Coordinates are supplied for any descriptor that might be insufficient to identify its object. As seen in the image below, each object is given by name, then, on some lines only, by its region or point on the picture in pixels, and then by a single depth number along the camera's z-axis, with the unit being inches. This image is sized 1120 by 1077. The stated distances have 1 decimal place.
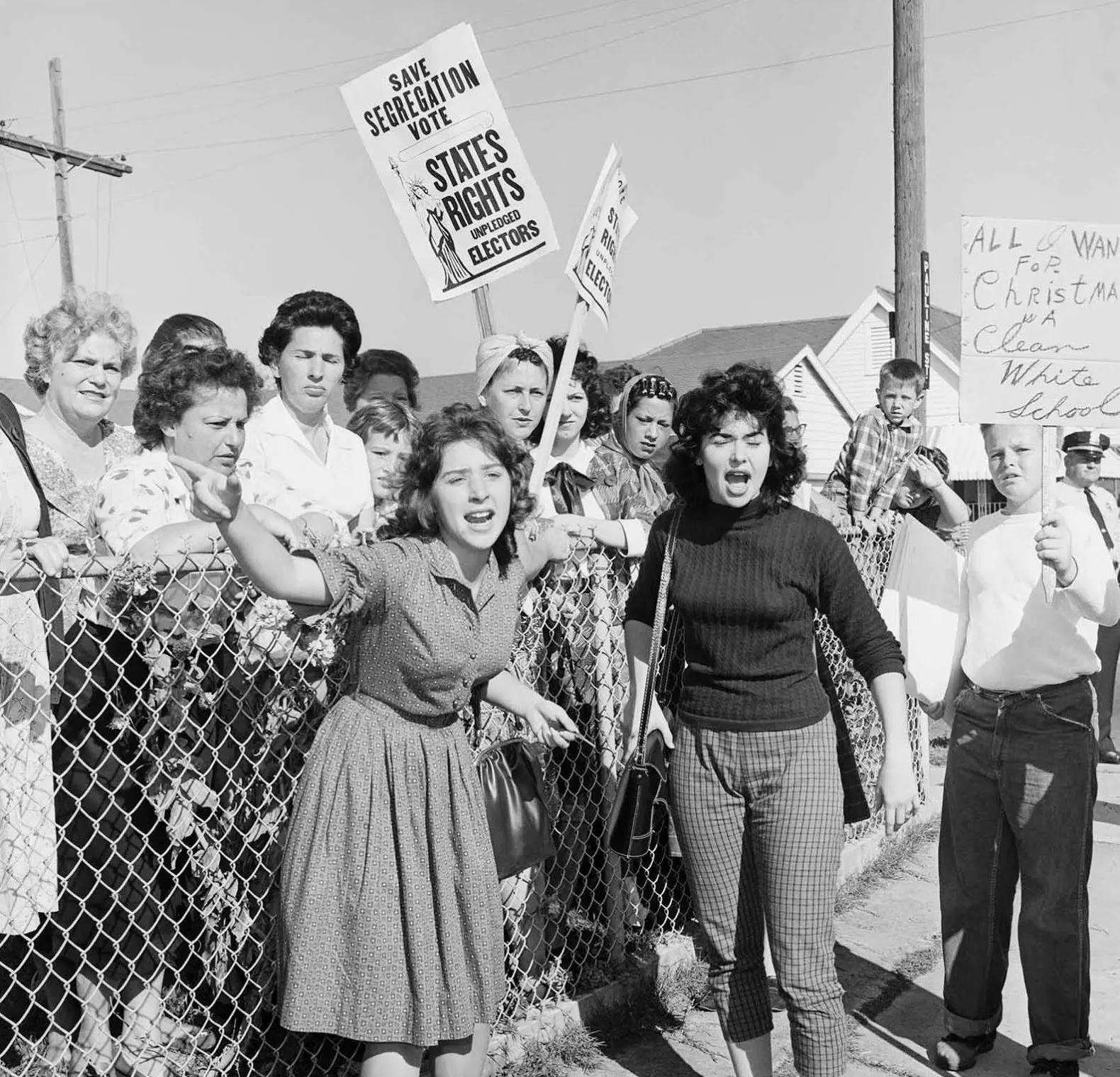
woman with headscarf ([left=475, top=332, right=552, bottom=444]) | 173.0
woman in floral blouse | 122.4
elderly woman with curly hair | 149.0
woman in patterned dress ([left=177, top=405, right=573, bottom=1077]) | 107.1
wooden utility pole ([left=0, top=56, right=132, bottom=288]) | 952.9
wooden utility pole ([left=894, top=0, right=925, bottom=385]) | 391.9
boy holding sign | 142.1
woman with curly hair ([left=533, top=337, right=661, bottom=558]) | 159.3
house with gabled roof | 1178.6
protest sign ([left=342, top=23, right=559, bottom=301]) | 178.4
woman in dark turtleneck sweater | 128.1
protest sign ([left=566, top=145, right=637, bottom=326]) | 171.3
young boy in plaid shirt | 258.8
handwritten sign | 148.7
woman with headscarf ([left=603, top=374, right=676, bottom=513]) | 204.2
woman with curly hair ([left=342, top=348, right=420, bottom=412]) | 228.5
